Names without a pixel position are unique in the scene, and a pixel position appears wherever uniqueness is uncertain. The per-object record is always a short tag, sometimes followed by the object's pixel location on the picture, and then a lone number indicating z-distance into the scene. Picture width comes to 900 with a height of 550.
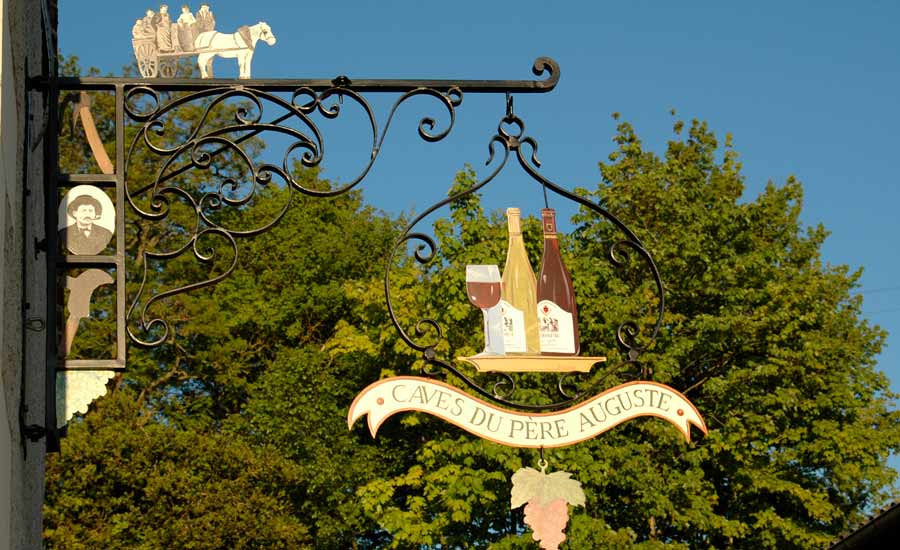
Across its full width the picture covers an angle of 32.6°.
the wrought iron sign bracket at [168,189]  6.65
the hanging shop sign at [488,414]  7.11
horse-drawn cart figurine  7.47
